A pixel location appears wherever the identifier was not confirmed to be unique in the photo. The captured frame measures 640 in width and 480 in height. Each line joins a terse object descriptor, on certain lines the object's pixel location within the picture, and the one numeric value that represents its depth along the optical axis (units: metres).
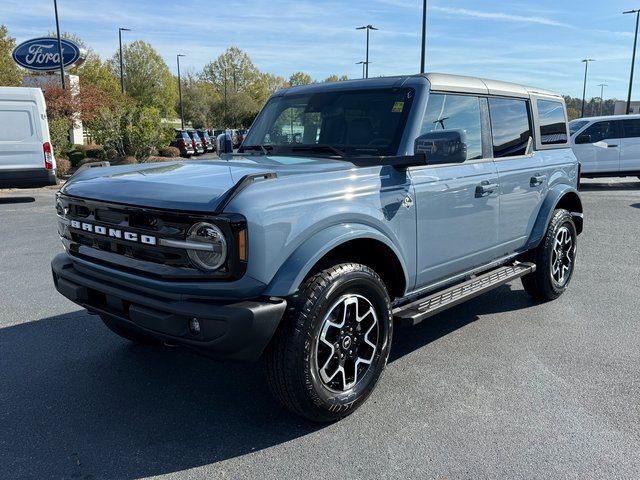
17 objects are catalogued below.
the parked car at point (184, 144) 29.56
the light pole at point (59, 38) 24.83
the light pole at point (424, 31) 22.86
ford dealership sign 30.97
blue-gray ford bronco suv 2.77
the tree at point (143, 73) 60.62
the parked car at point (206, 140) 32.50
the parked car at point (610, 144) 15.23
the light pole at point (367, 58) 38.06
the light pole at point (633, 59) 36.97
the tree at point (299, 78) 83.28
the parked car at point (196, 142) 30.45
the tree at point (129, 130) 21.86
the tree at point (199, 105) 64.81
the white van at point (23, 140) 13.20
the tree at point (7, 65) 30.83
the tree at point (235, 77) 70.94
